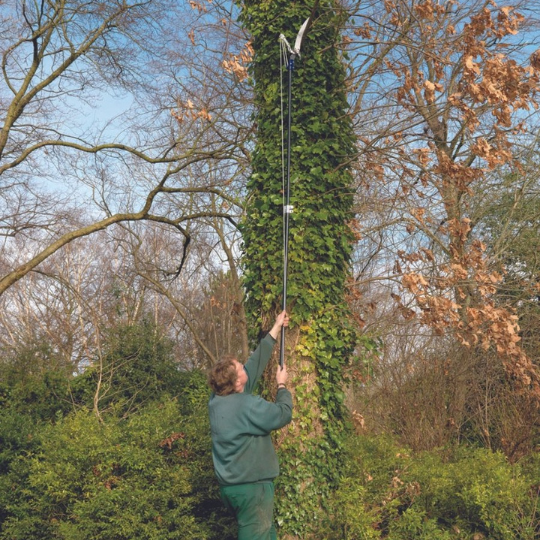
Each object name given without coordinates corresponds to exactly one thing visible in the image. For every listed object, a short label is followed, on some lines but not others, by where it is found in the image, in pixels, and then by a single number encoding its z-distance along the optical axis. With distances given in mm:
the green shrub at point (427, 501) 5621
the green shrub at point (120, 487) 5961
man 4598
